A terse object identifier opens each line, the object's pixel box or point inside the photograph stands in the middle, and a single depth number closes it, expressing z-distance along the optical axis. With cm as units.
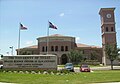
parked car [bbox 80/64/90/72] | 3908
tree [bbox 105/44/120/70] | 5053
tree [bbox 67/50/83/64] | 7100
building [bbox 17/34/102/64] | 8762
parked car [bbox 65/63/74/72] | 4054
